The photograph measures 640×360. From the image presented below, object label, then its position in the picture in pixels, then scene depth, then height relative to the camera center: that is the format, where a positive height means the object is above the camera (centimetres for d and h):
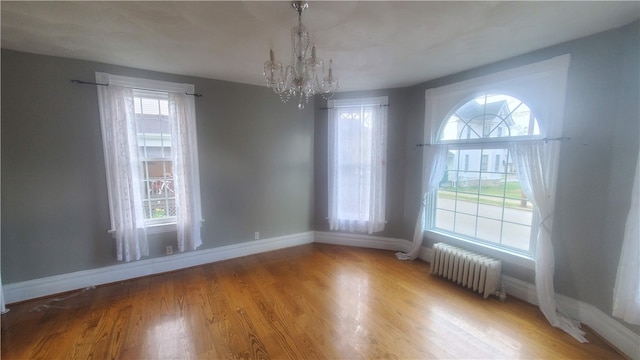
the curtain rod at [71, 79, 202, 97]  247 +80
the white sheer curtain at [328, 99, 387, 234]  361 -9
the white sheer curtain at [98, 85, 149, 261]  259 -7
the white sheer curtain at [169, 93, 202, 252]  294 -13
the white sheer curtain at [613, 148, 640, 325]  165 -76
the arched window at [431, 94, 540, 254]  250 -20
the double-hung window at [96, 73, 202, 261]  263 -1
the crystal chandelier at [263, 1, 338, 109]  167 +64
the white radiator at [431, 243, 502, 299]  249 -120
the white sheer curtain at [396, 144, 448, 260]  314 -29
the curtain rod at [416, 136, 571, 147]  213 +19
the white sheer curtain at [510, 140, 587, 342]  217 -42
